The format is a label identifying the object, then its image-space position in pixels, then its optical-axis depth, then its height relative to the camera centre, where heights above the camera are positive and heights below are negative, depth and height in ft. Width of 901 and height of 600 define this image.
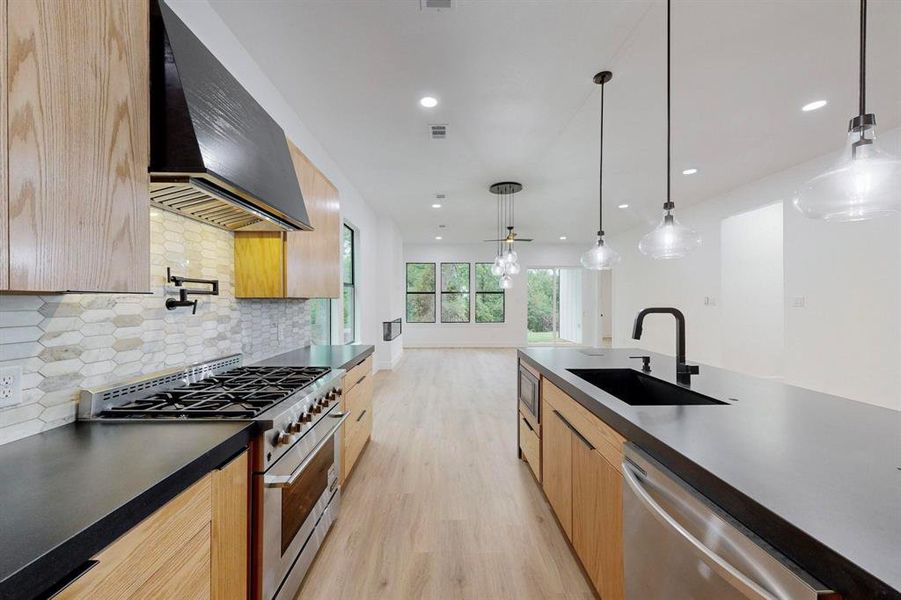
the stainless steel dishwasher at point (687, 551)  2.30 -1.88
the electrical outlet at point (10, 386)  3.63 -0.86
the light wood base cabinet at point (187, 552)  2.54 -2.07
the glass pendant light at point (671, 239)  6.97 +1.18
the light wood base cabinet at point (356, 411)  8.41 -2.89
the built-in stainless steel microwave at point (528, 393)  8.38 -2.26
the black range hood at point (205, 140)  4.01 +1.98
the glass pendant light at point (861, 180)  3.62 +1.24
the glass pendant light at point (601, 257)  9.70 +1.14
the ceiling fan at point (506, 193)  16.26 +5.05
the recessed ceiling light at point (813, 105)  9.80 +5.25
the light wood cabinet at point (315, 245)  7.84 +1.31
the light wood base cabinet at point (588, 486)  4.52 -2.74
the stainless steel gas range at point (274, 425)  4.47 -1.81
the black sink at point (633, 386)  6.26 -1.60
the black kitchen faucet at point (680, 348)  6.05 -0.79
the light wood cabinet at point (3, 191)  2.60 +0.76
